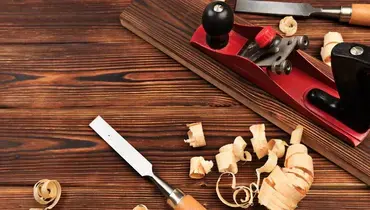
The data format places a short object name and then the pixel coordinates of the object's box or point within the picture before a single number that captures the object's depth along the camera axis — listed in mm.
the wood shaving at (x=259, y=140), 984
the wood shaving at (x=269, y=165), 956
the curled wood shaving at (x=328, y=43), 1102
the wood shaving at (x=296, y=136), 986
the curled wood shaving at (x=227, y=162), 967
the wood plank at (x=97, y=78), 1096
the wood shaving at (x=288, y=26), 1154
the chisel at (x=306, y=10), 1150
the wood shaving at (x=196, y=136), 1008
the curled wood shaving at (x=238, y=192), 947
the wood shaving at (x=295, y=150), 958
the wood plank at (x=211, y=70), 972
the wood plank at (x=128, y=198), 953
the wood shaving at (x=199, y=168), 977
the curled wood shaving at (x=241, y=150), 982
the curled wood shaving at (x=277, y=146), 979
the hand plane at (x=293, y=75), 912
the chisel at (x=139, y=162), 917
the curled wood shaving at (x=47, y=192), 959
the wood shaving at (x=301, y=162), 927
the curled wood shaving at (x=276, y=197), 898
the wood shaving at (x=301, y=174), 912
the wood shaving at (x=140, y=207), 946
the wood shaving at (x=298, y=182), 899
